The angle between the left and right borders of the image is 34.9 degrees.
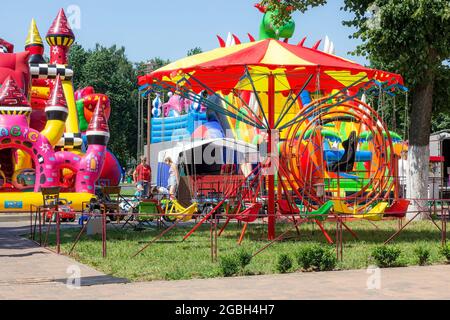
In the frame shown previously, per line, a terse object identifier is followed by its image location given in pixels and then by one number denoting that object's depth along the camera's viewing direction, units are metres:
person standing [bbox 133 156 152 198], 23.42
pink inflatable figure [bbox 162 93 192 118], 38.53
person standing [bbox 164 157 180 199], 24.06
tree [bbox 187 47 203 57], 78.50
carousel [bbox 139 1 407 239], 15.51
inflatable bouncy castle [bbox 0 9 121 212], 22.30
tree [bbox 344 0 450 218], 20.88
